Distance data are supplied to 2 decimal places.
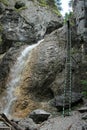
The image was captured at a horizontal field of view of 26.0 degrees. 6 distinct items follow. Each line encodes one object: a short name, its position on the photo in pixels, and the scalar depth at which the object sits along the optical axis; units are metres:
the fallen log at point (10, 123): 8.24
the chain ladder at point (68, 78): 11.56
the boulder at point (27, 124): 9.22
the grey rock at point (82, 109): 10.71
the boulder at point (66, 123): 9.05
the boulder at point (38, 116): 10.53
